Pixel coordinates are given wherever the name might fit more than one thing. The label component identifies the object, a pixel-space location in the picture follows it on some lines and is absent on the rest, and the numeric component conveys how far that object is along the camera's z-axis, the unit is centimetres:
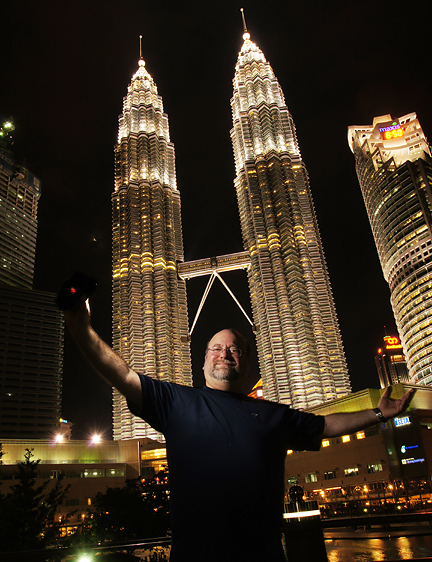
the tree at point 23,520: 1638
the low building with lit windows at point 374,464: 5716
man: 205
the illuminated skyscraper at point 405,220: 10038
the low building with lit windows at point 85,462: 7095
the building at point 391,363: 14312
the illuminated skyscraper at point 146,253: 10612
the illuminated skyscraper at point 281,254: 10175
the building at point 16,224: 16375
